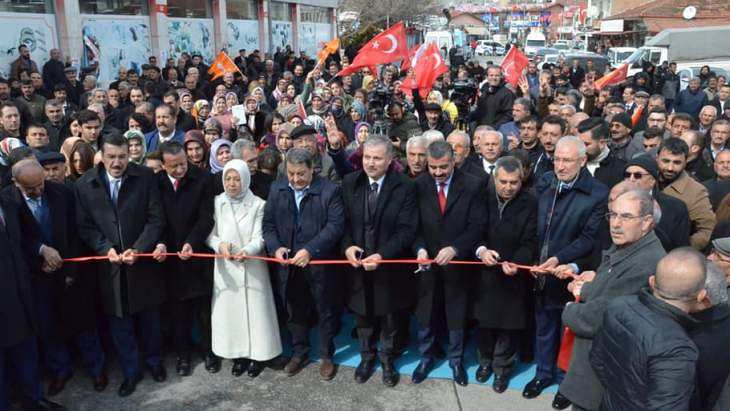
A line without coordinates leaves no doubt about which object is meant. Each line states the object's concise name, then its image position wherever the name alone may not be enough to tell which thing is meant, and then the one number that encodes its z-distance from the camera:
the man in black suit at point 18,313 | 3.88
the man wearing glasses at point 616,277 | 3.14
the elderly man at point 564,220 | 4.25
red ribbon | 4.43
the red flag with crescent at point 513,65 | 11.31
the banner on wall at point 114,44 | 15.60
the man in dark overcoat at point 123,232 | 4.48
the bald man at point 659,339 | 2.40
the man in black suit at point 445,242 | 4.52
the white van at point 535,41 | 47.59
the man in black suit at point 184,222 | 4.76
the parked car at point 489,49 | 51.47
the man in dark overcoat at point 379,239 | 4.55
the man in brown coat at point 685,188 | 4.61
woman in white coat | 4.73
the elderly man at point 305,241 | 4.55
